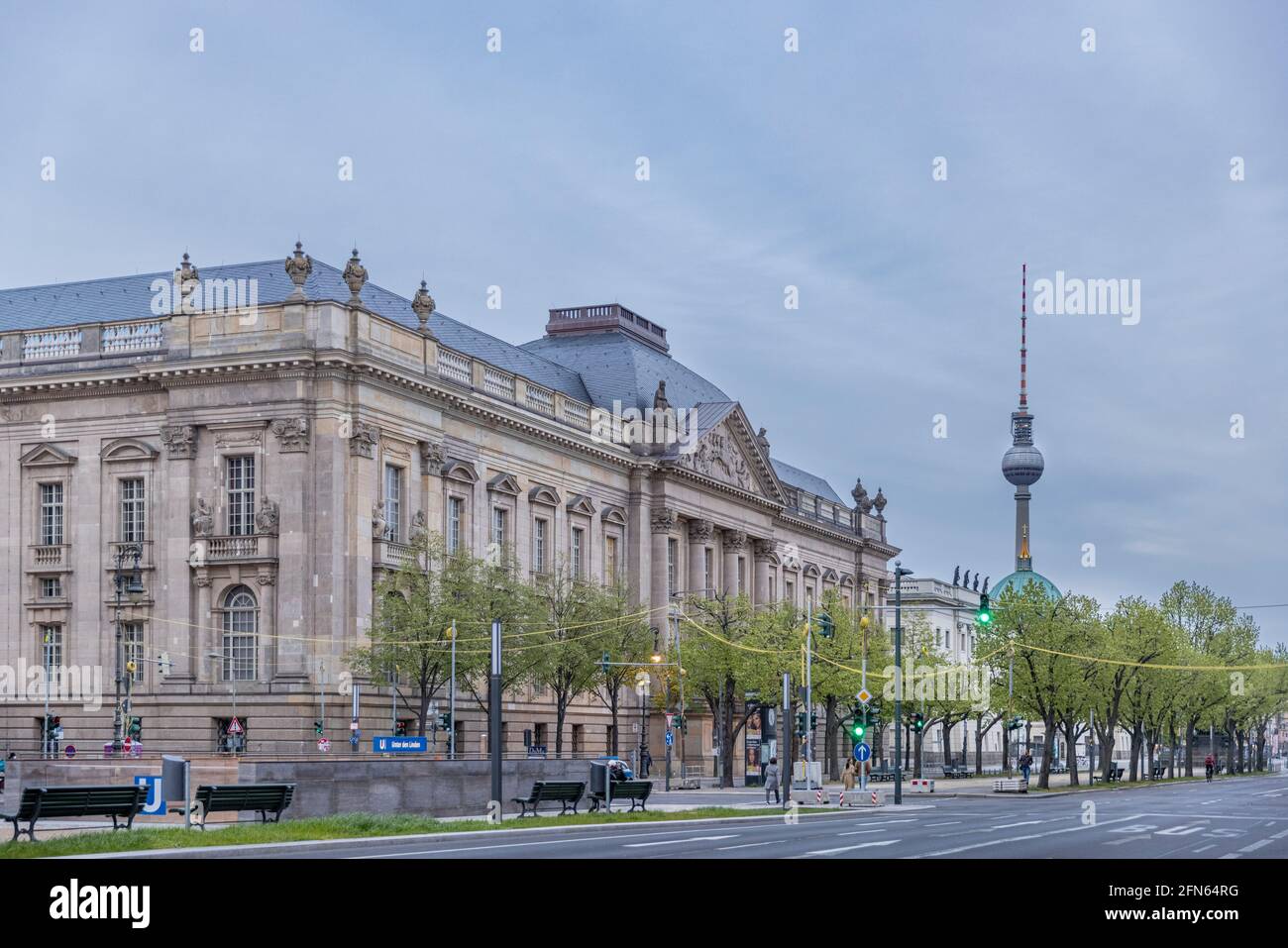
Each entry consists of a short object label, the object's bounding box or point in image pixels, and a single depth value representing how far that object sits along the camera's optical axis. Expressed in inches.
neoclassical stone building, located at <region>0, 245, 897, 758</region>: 2832.2
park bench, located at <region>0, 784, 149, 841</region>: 1342.3
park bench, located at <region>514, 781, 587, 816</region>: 1874.6
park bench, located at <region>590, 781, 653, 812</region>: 2003.0
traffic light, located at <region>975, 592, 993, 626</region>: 2290.8
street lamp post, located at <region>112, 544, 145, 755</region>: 2496.3
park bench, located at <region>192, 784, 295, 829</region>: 1530.5
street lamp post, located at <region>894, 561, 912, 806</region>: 2582.7
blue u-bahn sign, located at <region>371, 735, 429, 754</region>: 2354.8
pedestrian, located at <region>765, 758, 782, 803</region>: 2518.7
